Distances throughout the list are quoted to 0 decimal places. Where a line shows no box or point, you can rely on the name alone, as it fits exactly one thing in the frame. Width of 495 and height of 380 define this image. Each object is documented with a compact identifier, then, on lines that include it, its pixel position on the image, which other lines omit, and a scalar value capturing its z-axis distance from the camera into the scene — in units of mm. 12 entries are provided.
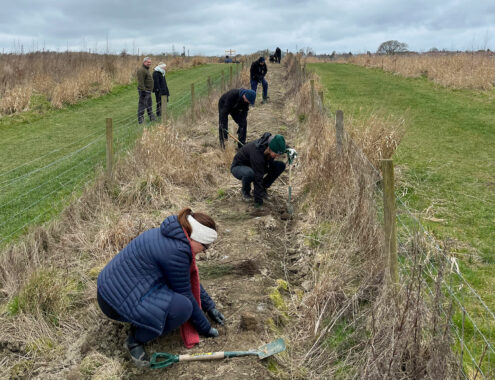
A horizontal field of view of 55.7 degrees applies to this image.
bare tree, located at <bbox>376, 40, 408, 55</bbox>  59031
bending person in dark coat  7655
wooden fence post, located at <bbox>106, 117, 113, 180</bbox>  5871
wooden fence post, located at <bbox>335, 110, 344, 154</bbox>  5684
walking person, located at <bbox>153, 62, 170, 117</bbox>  11680
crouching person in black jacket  5318
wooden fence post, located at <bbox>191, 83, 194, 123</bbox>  10627
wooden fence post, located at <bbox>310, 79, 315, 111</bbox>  9458
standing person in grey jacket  10953
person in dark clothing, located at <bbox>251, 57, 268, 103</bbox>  13436
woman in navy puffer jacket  2891
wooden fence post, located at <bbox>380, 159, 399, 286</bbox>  3104
